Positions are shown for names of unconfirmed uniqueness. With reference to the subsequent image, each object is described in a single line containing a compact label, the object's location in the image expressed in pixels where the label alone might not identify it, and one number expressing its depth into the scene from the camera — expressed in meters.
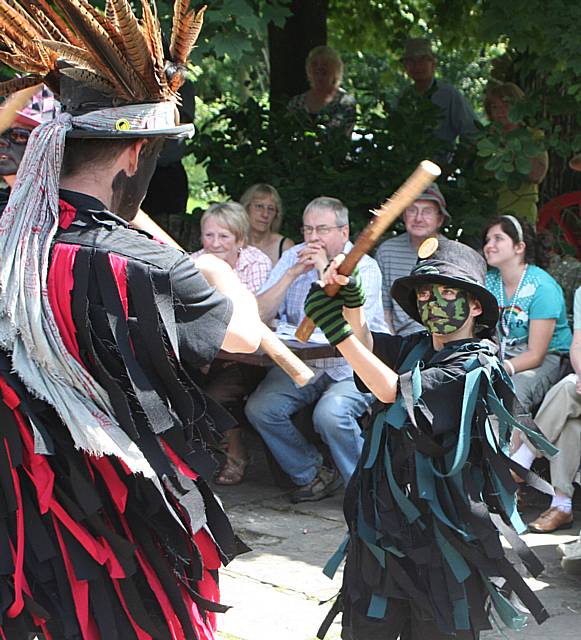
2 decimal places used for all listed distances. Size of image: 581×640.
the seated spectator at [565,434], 5.15
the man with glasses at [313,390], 5.52
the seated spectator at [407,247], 5.97
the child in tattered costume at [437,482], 3.11
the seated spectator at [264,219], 6.42
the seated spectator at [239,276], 5.78
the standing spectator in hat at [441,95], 8.06
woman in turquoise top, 5.53
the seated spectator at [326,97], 7.75
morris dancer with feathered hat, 2.40
